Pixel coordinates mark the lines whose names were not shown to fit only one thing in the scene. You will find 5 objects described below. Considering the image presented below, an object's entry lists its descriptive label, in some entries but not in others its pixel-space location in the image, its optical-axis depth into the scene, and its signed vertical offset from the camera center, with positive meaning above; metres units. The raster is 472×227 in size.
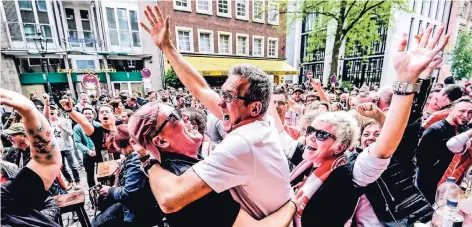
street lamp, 13.31 +0.38
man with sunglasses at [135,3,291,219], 1.10 -0.46
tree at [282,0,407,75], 12.45 +3.08
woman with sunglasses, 1.25 -0.58
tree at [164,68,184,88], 16.25 -0.56
